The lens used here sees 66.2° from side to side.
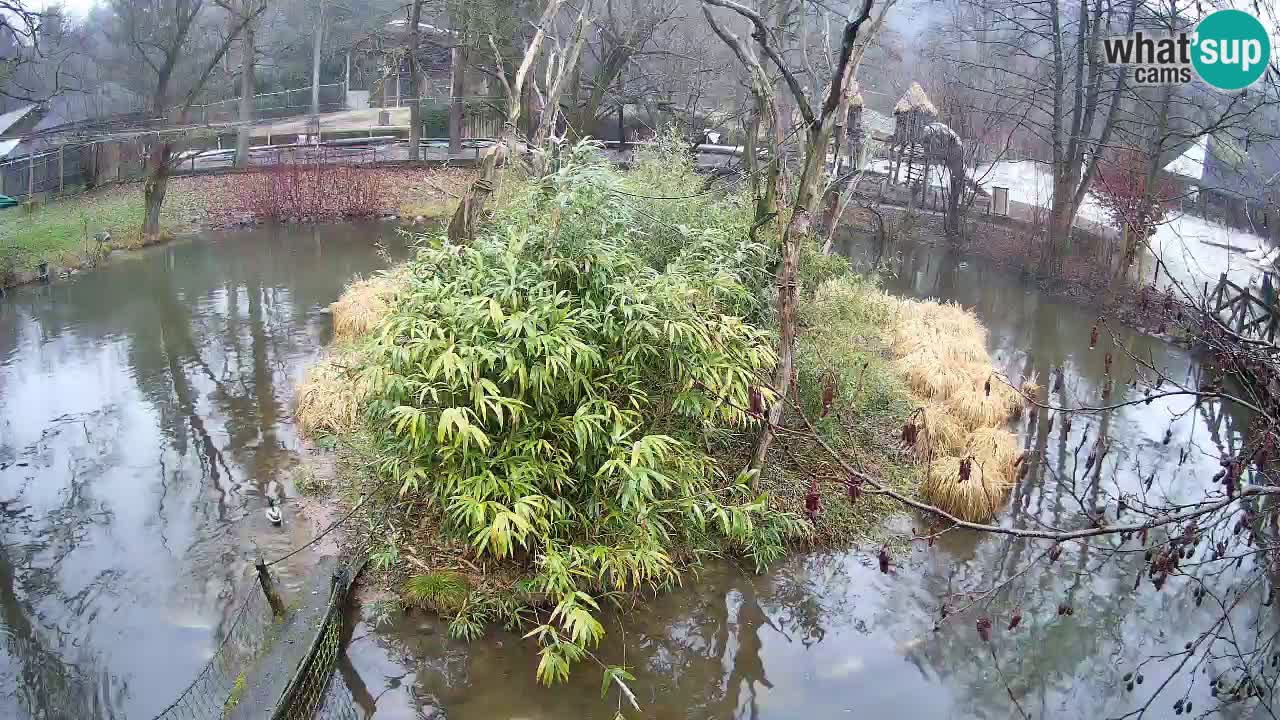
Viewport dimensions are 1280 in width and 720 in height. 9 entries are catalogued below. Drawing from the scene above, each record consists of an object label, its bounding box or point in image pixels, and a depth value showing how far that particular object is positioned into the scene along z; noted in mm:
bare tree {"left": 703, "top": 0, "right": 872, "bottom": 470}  6582
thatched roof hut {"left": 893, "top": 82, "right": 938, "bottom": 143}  19469
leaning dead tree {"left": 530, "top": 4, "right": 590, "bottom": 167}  10735
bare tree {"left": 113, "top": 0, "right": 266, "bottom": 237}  15375
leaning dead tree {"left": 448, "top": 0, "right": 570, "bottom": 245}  10305
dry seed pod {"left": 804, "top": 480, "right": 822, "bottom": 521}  3547
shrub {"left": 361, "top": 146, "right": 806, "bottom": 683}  5668
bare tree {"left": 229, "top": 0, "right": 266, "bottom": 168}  20281
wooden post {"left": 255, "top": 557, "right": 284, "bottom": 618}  5621
